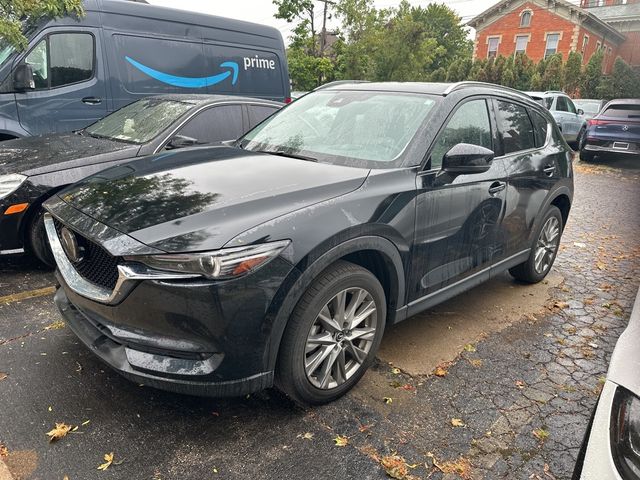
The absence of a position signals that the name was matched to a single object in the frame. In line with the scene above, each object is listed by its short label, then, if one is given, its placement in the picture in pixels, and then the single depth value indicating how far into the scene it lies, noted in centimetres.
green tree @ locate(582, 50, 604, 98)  1893
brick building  3197
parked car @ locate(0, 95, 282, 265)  388
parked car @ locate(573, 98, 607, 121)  1841
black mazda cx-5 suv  215
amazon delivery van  609
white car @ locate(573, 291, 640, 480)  135
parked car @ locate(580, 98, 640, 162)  1188
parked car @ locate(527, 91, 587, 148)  1477
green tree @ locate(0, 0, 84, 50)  539
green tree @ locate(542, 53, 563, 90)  2661
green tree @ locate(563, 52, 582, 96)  2438
